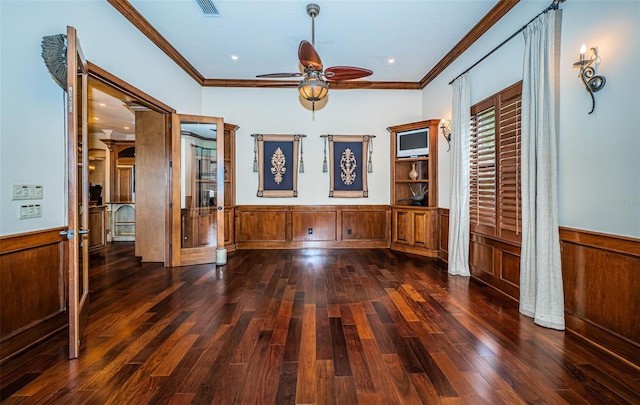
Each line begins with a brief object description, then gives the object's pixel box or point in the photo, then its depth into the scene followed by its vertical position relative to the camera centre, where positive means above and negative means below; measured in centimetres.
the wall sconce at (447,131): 489 +118
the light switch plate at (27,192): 224 +8
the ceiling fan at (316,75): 331 +150
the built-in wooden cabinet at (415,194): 537 +11
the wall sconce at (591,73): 228 +103
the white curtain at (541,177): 259 +21
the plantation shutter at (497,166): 322 +42
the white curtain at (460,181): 410 +27
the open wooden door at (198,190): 472 +18
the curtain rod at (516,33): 261 +182
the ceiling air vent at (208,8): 335 +232
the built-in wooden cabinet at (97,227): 556 -53
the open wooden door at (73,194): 212 +5
